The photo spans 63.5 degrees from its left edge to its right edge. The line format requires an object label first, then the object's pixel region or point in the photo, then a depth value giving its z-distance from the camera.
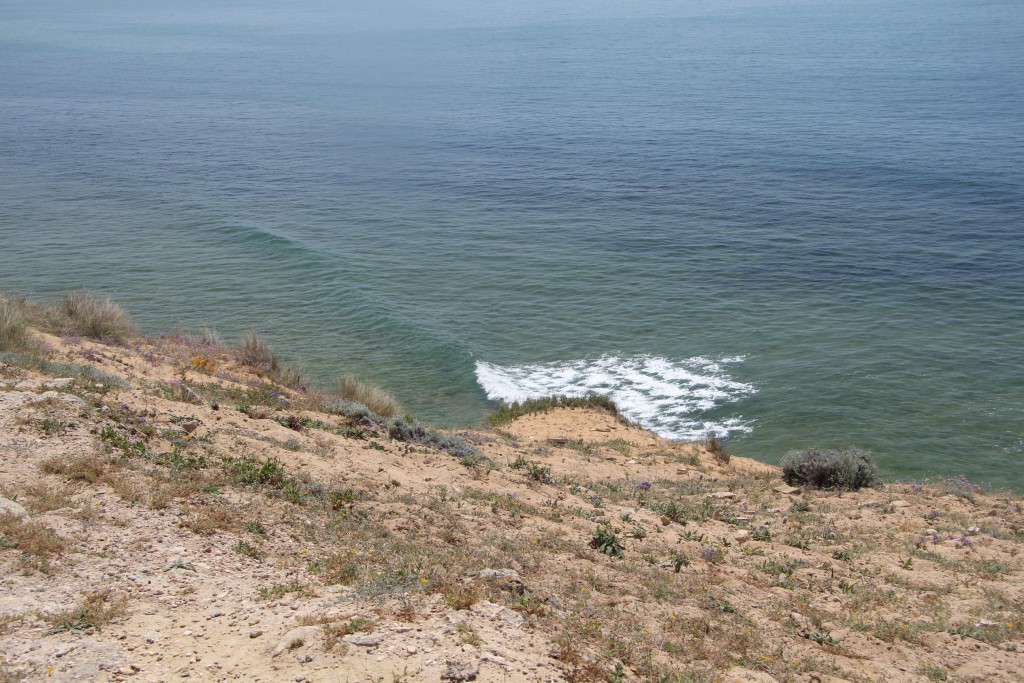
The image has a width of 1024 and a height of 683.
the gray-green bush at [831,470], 14.04
